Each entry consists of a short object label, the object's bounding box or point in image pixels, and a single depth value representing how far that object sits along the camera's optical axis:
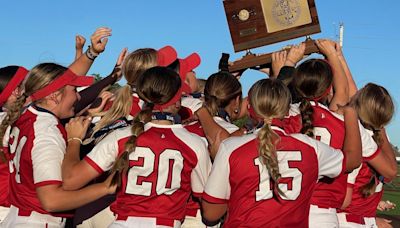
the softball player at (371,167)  5.07
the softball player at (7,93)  4.96
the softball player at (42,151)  4.03
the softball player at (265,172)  4.22
